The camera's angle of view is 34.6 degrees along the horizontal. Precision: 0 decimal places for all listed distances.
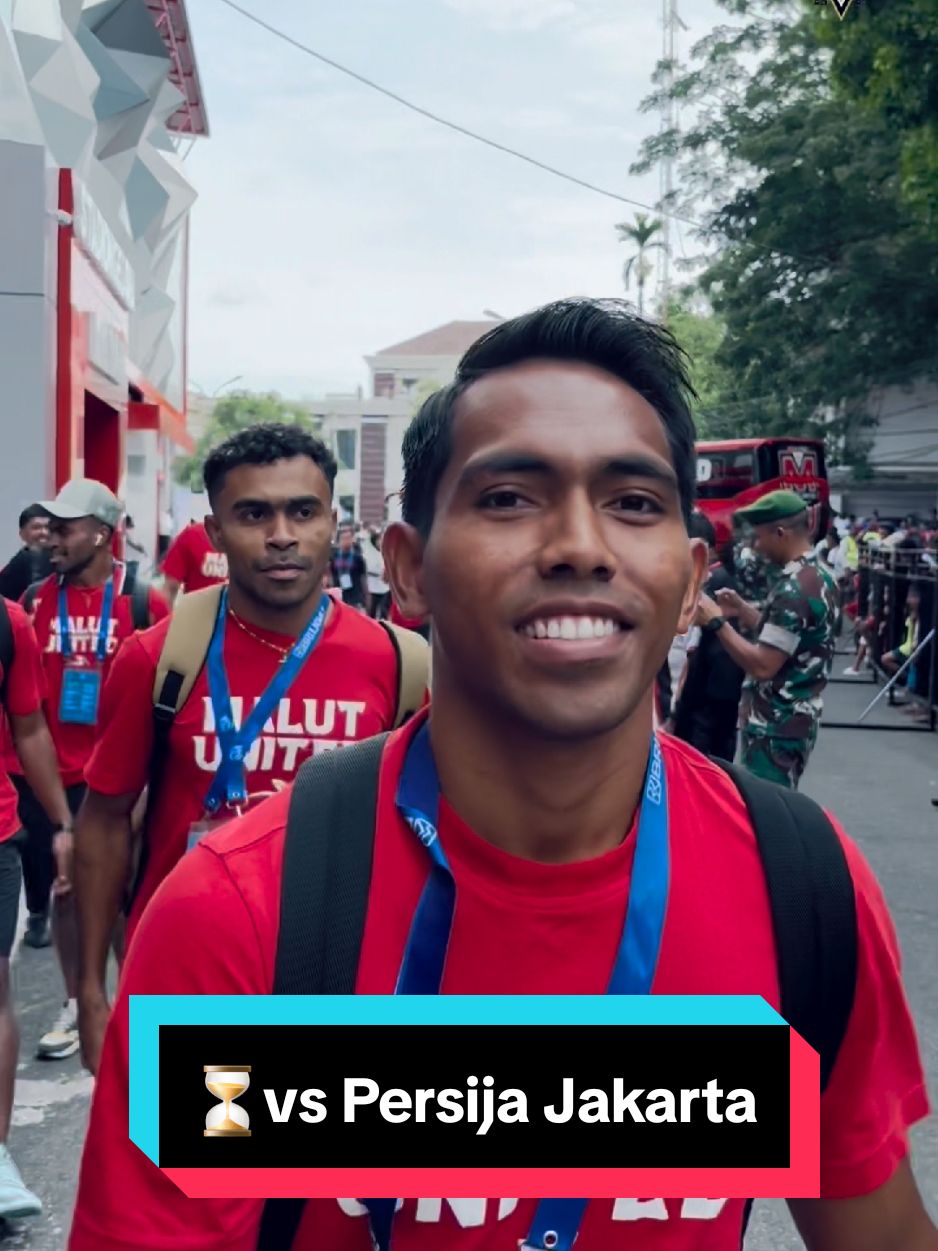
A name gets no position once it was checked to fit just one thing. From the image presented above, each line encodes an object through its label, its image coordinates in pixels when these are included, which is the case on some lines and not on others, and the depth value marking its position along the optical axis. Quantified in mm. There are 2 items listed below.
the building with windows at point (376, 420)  99812
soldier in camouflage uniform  6293
